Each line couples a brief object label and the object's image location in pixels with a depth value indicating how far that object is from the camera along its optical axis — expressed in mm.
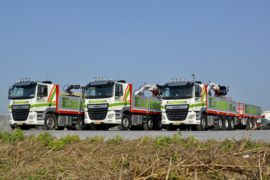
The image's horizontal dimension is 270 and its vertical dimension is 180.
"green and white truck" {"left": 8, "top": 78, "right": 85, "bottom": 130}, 21406
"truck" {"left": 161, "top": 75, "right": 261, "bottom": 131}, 21234
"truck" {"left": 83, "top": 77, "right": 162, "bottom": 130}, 21203
